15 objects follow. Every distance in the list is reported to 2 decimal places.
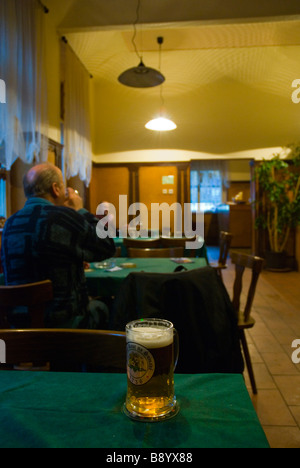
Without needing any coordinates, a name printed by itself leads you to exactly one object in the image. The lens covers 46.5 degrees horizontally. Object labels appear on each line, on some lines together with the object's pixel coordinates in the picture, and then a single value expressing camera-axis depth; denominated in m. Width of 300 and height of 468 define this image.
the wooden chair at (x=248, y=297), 2.12
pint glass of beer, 0.64
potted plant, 6.36
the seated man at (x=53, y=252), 1.67
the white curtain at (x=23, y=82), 3.20
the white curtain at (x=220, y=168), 13.01
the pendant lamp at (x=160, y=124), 4.97
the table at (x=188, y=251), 4.02
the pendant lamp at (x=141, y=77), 4.06
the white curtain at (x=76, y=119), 5.08
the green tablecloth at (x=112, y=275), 2.26
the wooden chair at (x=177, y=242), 3.86
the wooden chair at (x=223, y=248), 4.12
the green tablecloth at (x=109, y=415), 0.54
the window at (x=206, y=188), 13.29
